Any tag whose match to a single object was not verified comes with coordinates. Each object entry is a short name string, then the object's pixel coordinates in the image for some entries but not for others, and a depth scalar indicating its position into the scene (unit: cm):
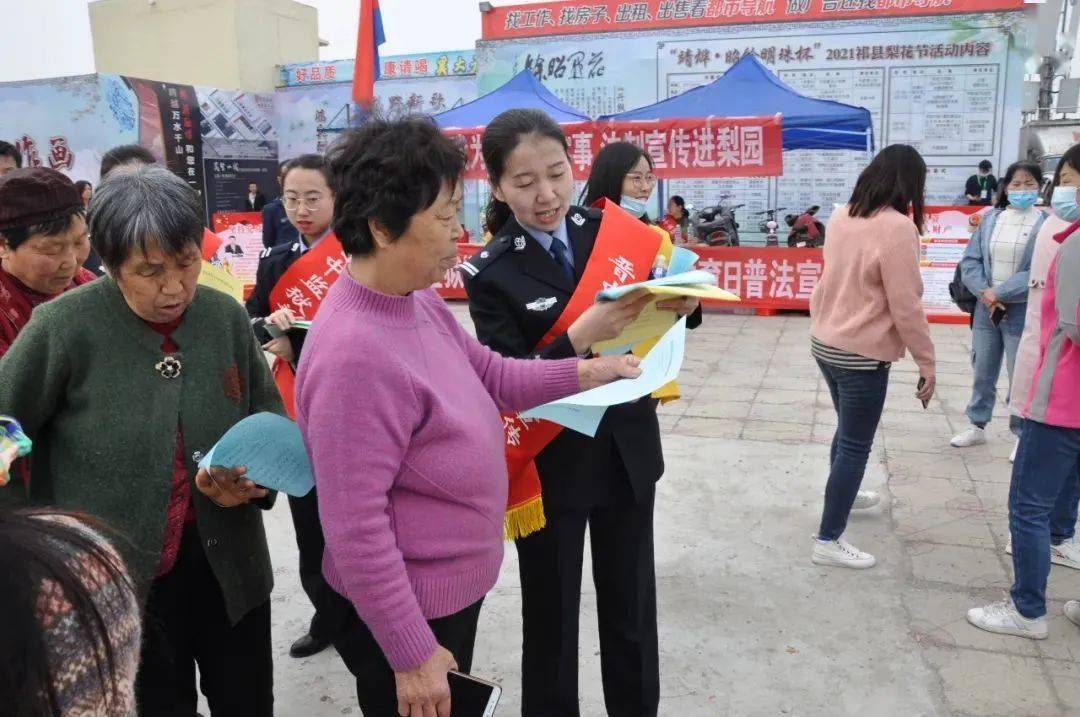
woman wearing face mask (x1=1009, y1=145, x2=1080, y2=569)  315
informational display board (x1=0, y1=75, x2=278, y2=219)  1365
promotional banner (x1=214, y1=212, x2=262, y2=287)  920
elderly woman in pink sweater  119
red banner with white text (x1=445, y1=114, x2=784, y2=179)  845
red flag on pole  878
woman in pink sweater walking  292
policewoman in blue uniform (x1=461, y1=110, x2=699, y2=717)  181
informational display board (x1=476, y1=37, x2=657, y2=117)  1240
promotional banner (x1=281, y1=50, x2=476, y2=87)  1498
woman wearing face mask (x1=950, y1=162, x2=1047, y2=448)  403
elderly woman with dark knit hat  175
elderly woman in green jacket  145
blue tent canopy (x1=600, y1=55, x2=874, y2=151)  844
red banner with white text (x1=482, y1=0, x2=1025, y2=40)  1091
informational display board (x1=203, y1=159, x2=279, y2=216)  1558
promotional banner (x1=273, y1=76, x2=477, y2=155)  1510
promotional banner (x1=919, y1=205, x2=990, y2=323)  822
